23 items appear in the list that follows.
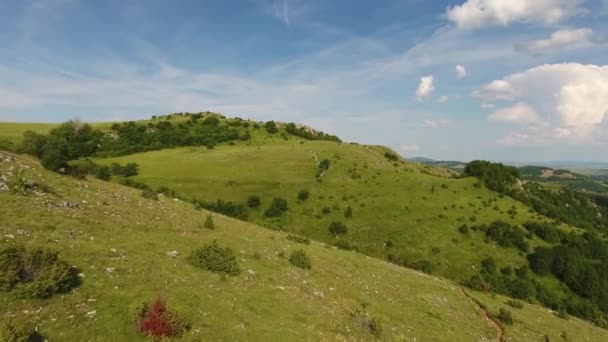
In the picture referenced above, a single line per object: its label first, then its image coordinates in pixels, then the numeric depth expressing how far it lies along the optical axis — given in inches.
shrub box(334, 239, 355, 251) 1618.5
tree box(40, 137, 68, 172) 1182.9
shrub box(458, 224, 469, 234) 2529.5
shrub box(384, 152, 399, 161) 4690.9
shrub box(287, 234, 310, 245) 1319.1
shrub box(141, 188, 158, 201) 1290.6
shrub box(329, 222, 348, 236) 2505.4
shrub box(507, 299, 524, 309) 1302.9
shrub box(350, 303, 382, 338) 733.9
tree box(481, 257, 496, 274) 2208.4
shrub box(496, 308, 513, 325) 1075.3
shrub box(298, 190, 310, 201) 2938.0
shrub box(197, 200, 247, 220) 2526.8
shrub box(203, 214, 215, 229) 1107.8
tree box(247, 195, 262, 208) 2810.0
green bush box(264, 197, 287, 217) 2707.7
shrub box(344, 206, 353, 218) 2704.2
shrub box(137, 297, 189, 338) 506.9
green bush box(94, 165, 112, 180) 1703.9
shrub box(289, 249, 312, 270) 976.3
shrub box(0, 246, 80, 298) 510.9
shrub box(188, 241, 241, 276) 776.3
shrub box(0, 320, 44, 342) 398.6
